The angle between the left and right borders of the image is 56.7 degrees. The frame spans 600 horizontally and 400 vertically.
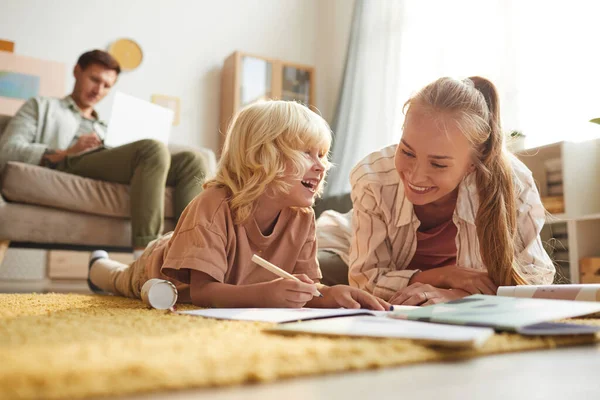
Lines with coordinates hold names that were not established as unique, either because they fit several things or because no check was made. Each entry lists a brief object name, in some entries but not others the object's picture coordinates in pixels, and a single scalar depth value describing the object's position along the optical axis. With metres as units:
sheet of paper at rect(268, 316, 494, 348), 0.49
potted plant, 2.24
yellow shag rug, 0.34
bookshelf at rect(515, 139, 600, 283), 2.00
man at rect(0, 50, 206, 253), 2.00
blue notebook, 0.57
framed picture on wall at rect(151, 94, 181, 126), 3.51
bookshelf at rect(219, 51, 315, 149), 3.55
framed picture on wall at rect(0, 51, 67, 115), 3.06
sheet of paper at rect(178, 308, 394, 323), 0.70
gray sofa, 1.96
